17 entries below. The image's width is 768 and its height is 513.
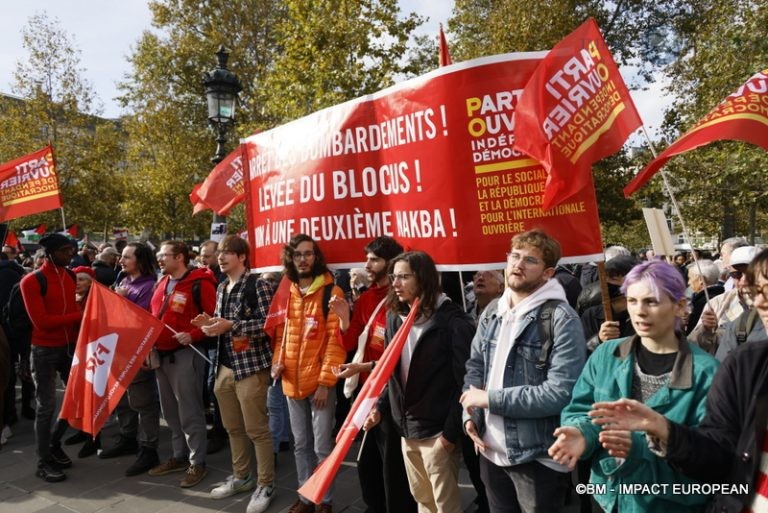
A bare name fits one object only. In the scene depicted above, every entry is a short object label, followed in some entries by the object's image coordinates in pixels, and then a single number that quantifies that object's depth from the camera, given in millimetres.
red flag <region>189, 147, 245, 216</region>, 6512
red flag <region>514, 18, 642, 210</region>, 2949
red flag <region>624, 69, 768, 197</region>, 3254
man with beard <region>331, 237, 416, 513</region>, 3393
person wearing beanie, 4773
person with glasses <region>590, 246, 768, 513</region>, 1689
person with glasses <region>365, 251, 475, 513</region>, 2980
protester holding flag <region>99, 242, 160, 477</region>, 4883
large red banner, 3115
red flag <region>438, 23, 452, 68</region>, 3830
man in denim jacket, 2385
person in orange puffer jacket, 3764
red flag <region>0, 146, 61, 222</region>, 7062
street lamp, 8180
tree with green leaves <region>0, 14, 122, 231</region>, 18547
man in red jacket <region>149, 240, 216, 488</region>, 4523
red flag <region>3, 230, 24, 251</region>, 12727
